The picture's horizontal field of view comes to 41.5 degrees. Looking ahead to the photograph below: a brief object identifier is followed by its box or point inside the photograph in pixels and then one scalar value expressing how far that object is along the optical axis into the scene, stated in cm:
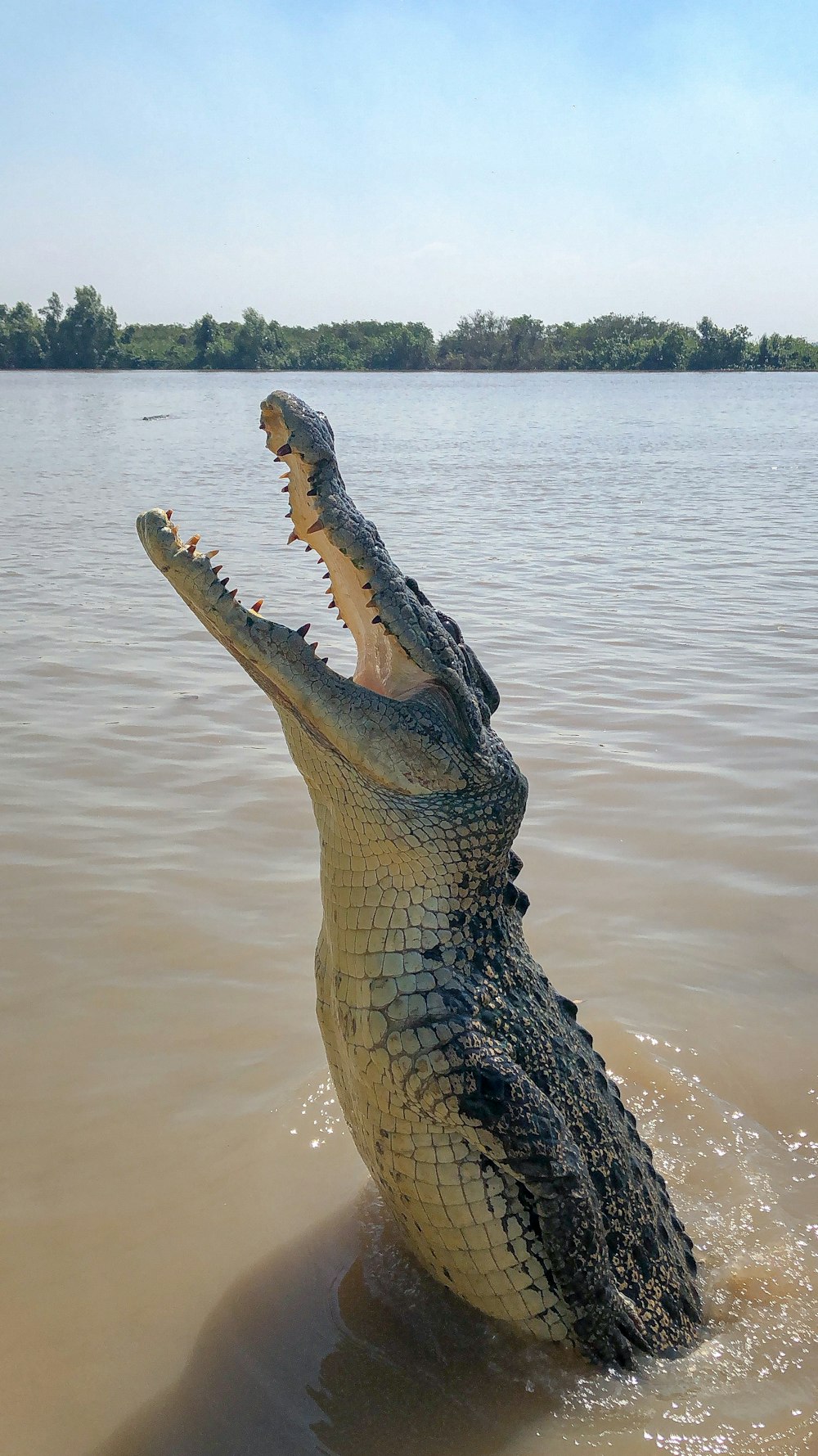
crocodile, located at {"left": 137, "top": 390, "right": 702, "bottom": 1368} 218
